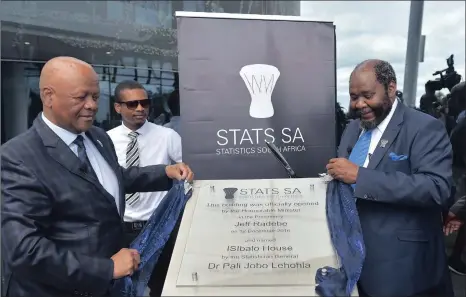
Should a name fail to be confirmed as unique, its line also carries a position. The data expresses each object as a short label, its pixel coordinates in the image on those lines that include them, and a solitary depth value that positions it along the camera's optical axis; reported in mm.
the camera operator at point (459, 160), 3523
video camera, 4691
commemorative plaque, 1338
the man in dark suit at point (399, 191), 1720
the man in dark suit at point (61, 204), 1408
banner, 2305
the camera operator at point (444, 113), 4505
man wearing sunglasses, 2922
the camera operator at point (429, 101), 4859
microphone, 2085
